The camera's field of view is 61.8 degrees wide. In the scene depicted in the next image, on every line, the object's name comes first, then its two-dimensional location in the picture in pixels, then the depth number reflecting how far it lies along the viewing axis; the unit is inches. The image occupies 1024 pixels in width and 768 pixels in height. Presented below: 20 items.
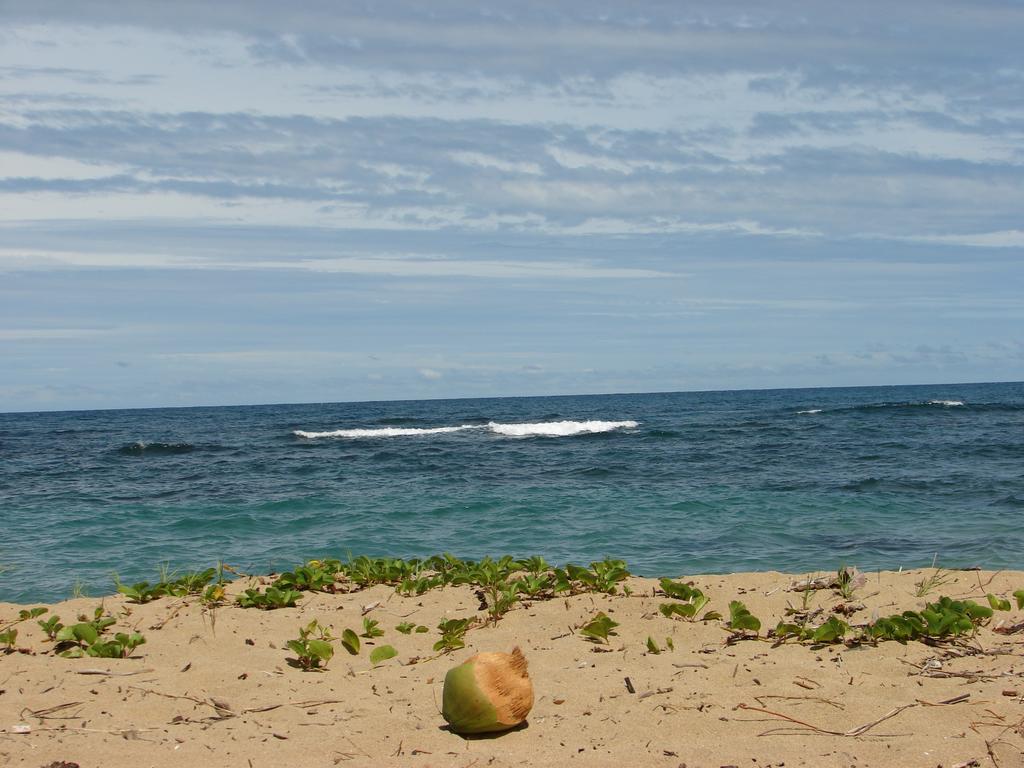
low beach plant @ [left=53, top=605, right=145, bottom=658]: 188.5
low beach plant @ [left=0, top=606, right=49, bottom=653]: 193.7
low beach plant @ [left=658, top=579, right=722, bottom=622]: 208.2
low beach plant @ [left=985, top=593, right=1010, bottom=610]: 207.8
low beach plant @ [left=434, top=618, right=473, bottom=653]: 191.6
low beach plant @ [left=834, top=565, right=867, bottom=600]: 225.0
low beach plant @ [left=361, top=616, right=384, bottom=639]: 197.9
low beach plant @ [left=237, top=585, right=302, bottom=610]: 231.6
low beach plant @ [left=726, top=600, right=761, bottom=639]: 194.1
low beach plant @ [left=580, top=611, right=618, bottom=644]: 193.9
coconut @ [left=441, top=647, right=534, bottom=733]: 141.3
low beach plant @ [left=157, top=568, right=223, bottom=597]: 247.0
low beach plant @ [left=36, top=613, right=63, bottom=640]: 200.2
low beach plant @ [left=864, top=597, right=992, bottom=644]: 185.8
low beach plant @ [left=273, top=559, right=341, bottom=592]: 247.4
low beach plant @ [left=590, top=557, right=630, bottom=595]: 236.5
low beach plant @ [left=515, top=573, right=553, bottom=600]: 231.5
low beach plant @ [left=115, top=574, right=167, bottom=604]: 243.1
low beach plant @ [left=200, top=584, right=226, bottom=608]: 232.4
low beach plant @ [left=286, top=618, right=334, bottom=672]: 182.5
